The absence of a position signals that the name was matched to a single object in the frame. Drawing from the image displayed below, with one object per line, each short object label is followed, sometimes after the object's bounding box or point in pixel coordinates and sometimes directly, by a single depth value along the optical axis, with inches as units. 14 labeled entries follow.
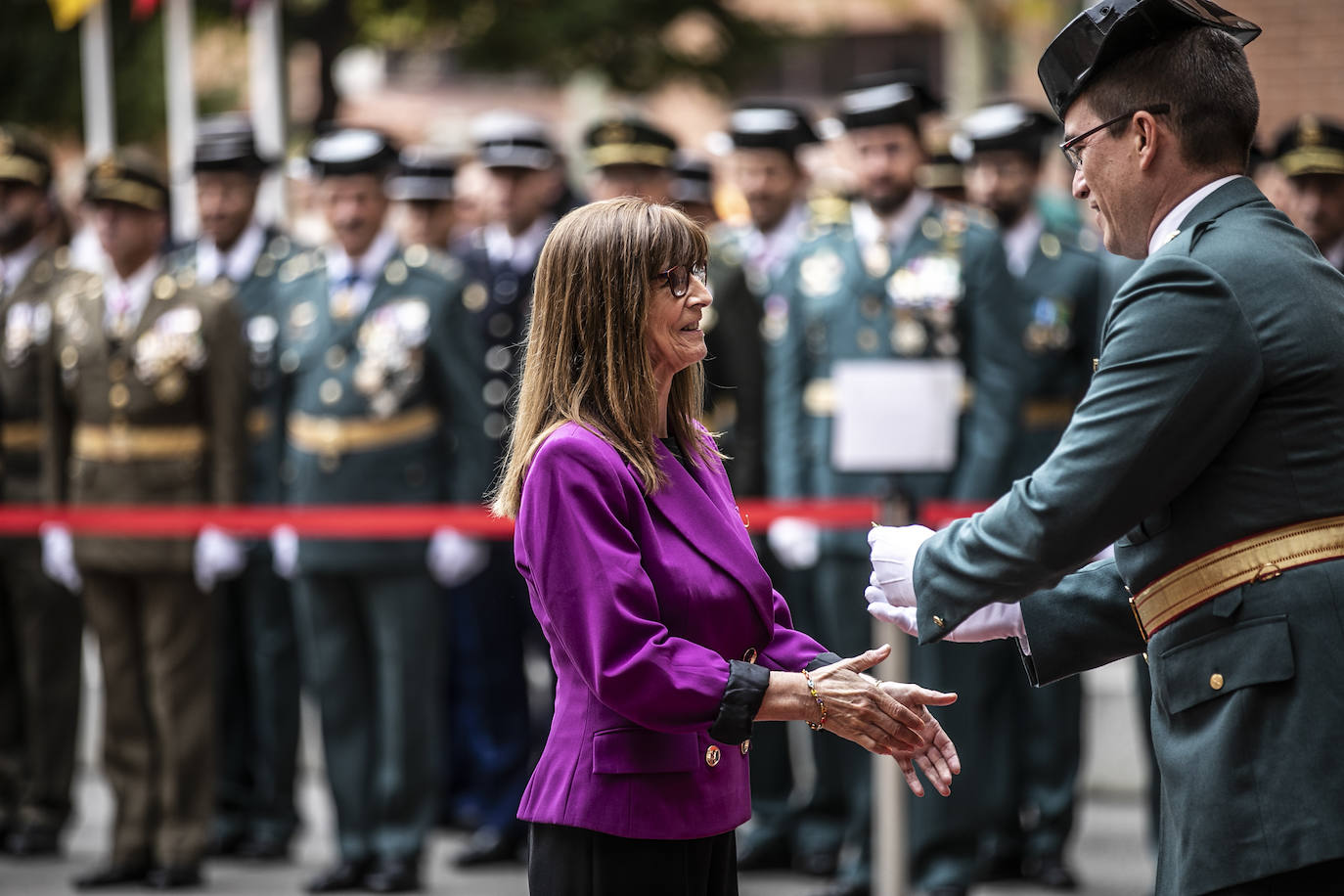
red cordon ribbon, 482.9
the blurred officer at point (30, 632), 547.5
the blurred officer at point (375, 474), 489.7
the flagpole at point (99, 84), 759.7
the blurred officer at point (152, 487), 496.4
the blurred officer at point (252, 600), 546.9
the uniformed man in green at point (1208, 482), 214.2
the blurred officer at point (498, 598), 556.7
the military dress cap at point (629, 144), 557.9
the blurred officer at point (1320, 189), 475.8
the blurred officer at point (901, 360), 473.1
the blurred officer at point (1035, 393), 494.9
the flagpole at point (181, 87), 762.2
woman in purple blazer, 226.8
